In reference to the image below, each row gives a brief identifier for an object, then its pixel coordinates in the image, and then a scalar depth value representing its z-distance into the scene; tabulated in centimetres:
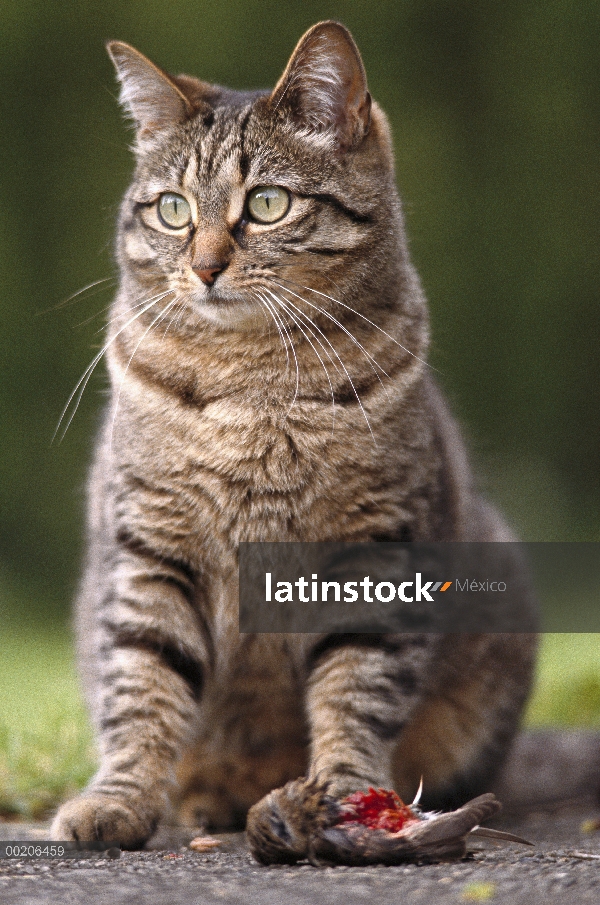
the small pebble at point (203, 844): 430
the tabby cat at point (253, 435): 453
